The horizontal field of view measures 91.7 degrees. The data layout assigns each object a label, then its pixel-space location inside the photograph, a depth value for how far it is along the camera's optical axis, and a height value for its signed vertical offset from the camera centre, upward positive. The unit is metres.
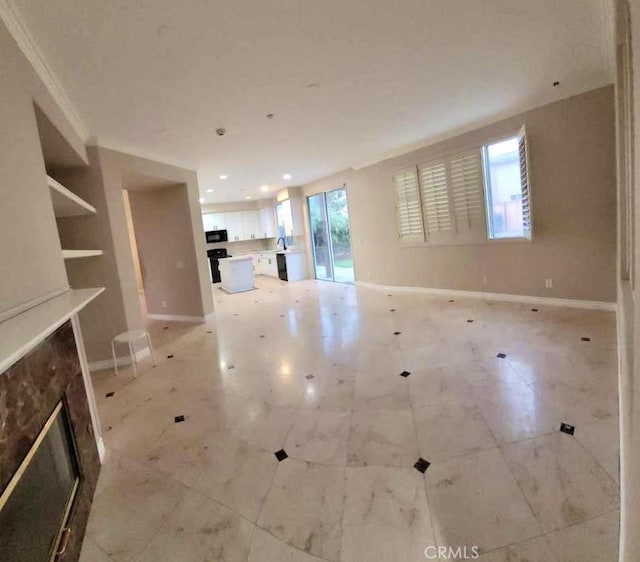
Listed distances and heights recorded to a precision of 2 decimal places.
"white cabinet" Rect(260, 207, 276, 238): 10.70 +1.05
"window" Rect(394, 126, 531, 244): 4.45 +0.54
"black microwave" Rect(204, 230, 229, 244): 10.23 +0.71
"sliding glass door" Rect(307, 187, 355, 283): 7.80 +0.24
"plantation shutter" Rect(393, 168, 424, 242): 5.66 +0.56
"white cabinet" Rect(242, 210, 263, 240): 10.76 +1.00
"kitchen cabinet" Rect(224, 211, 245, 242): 10.57 +1.00
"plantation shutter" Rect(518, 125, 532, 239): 3.88 +0.52
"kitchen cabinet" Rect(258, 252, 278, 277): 9.99 -0.41
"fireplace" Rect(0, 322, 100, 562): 1.06 -0.77
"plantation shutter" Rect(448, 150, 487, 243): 4.77 +0.54
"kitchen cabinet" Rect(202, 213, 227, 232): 10.37 +1.22
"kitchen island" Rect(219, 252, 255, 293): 8.30 -0.49
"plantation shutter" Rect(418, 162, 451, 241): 5.22 +0.58
